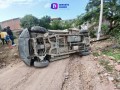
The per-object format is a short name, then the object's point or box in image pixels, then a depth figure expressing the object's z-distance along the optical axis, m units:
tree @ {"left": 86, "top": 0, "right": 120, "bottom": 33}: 7.49
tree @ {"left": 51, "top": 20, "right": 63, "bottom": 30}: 10.79
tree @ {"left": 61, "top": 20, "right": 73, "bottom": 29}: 10.13
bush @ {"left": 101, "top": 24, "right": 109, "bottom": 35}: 8.14
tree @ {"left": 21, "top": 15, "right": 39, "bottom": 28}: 11.57
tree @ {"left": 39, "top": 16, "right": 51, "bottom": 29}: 11.60
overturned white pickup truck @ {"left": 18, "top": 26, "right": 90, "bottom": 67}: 3.39
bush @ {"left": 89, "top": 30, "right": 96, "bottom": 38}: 8.23
